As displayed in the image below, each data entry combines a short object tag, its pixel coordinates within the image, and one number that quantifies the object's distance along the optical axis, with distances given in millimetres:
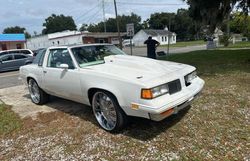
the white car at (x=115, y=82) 2839
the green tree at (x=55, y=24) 76848
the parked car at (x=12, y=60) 12882
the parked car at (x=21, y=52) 13562
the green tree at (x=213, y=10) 8109
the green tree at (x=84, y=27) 75260
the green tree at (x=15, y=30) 82686
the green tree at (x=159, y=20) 66420
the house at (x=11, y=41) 30321
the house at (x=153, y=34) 49016
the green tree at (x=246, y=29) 19790
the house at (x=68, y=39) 32670
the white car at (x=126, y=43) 44396
